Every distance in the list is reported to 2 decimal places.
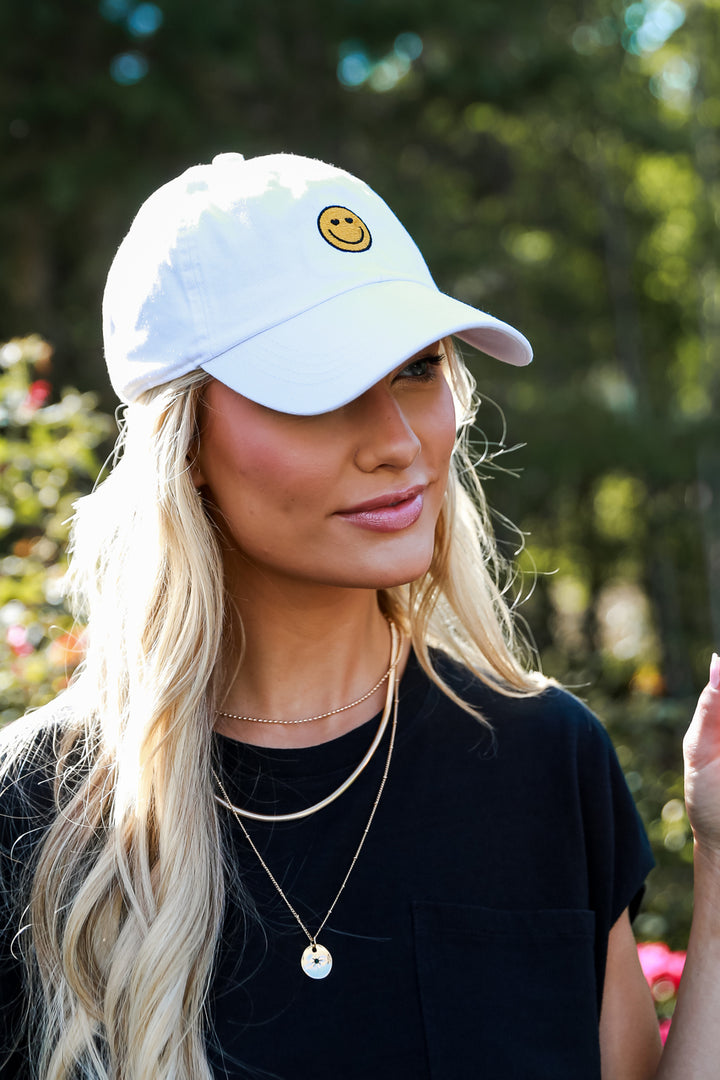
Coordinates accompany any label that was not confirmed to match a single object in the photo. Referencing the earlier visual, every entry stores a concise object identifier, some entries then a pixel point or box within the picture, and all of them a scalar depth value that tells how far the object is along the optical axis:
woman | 1.26
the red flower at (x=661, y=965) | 2.24
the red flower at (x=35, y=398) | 2.63
